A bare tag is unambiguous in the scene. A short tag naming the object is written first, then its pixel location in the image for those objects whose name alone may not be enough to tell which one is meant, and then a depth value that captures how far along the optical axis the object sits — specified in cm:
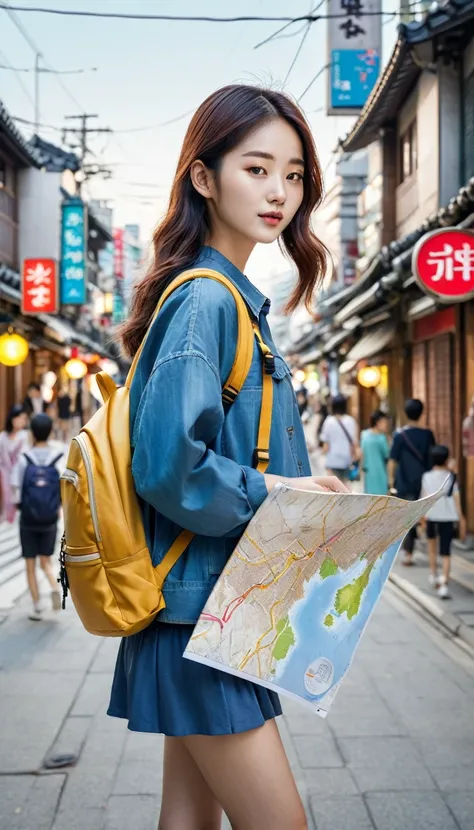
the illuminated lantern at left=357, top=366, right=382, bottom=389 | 1908
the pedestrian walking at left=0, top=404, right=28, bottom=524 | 1100
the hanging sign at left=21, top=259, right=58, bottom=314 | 1711
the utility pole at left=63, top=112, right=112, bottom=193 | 2886
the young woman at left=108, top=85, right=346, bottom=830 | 161
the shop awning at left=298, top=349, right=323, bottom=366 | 3378
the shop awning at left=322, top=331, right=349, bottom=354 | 2451
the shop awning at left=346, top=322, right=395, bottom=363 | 1708
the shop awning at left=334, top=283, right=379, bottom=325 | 1580
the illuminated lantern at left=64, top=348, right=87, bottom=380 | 2475
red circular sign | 898
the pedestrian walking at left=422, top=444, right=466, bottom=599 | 801
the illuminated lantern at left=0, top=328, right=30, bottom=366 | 1466
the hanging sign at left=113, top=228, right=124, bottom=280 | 4579
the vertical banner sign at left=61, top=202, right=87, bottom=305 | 2253
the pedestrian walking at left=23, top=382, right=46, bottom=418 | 1923
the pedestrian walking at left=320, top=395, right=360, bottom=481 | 1320
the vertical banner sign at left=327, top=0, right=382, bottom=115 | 1331
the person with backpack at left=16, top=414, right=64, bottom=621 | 718
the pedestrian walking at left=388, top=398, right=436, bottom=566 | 961
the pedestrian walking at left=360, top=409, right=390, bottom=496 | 1066
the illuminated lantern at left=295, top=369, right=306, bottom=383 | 4006
